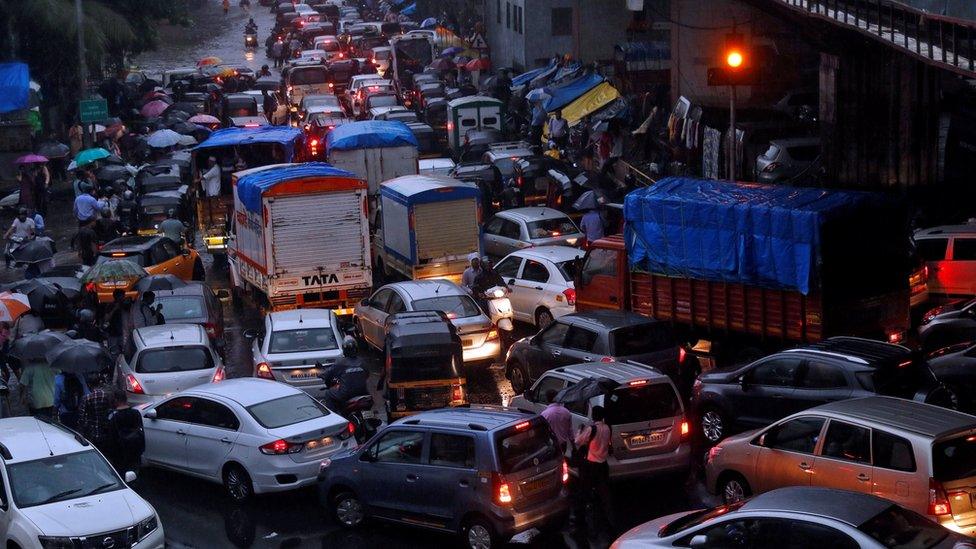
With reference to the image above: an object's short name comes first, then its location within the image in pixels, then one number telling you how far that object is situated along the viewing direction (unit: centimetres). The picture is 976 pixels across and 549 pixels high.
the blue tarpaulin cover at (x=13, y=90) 4109
